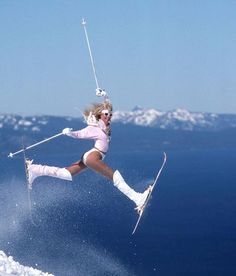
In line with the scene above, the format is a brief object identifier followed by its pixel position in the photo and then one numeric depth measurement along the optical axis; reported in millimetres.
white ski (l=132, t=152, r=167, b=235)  12861
